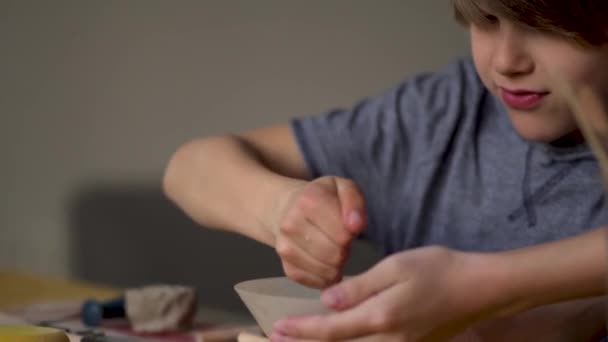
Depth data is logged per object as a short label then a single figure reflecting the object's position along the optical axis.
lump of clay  1.66
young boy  1.23
